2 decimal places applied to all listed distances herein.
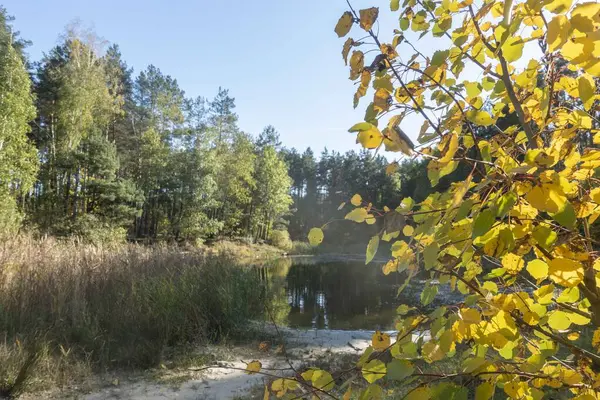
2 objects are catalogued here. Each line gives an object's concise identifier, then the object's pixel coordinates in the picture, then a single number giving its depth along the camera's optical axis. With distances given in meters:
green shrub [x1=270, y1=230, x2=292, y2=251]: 31.14
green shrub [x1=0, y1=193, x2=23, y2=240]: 11.48
